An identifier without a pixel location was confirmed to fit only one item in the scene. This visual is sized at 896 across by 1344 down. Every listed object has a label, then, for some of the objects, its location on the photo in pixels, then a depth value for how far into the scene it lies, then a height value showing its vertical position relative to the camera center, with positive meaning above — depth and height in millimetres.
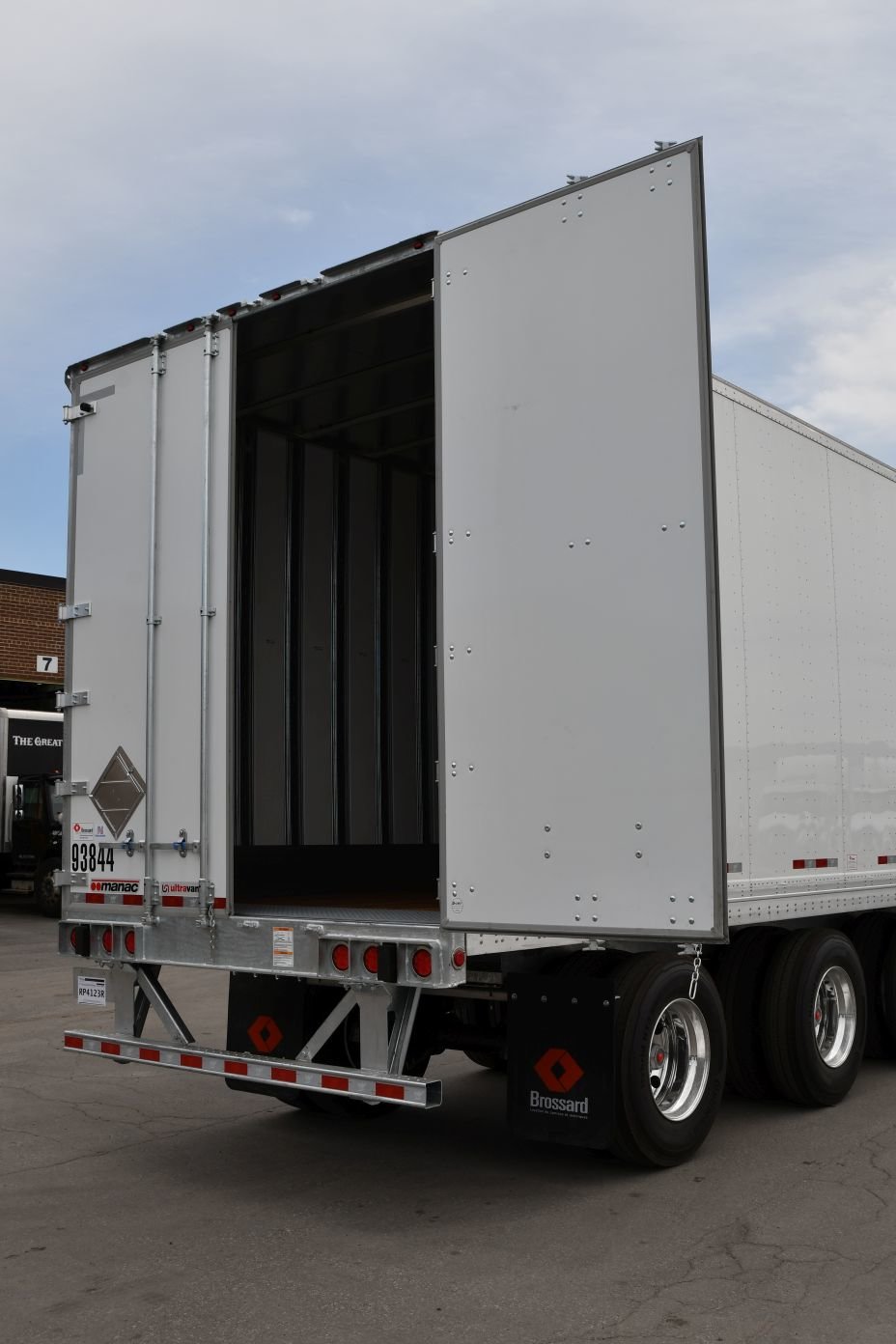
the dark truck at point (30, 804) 23328 +442
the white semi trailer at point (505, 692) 5488 +635
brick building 26969 +3878
